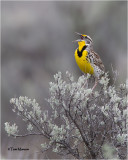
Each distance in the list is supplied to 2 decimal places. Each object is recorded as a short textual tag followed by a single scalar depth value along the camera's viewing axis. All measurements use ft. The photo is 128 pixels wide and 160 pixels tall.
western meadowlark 26.63
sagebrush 18.37
